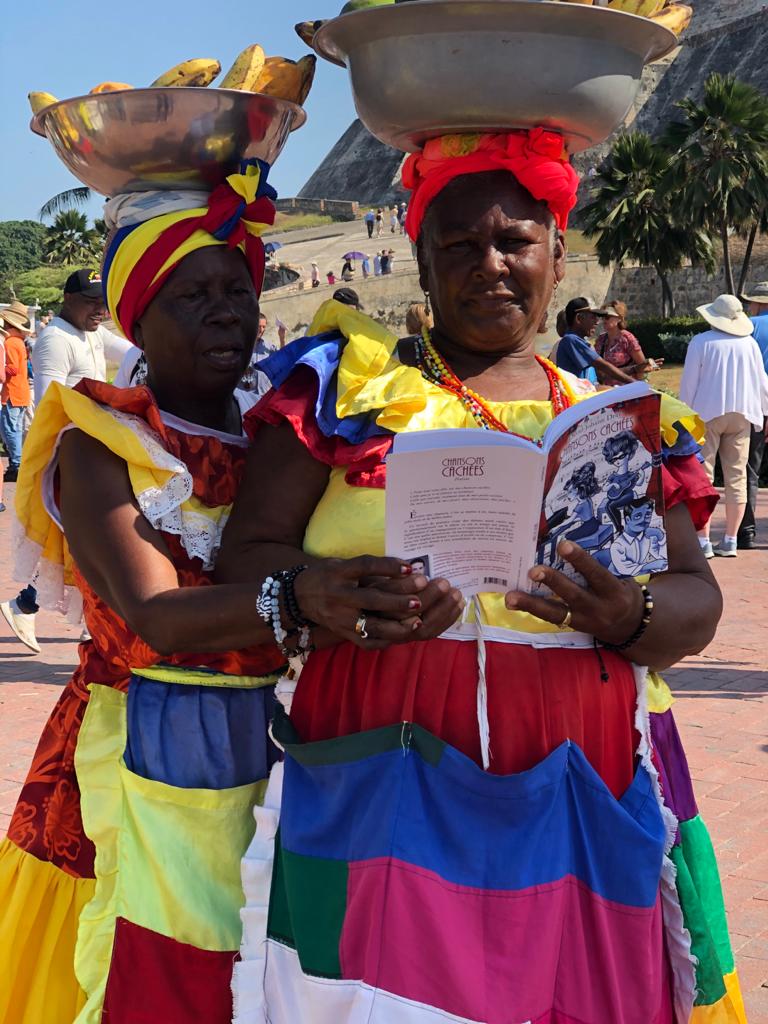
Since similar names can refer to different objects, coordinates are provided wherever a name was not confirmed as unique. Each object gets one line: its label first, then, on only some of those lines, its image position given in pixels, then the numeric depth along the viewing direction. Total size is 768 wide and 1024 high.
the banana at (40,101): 2.64
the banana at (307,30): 2.38
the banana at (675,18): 2.28
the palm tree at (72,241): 66.31
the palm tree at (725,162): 40.91
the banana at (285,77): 2.63
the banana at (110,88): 2.50
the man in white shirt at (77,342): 7.42
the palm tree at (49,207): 46.42
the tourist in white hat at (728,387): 9.16
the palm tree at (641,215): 44.19
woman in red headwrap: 2.00
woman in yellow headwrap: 2.30
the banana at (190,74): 2.56
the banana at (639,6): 2.26
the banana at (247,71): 2.60
